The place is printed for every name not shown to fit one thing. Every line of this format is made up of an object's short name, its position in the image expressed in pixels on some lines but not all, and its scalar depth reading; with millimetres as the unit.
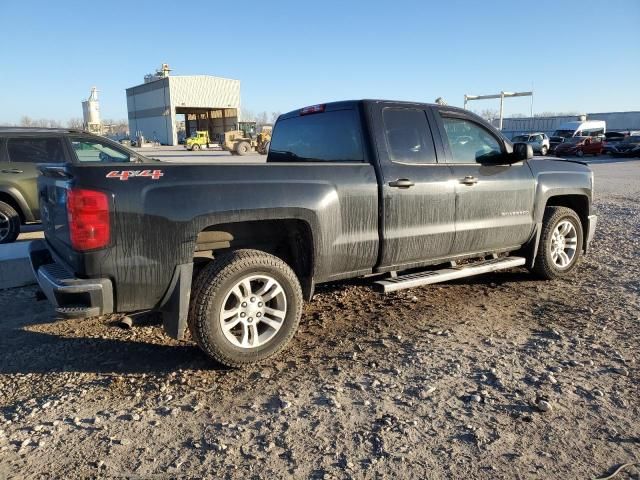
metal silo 88938
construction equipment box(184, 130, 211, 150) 49062
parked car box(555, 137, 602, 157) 34906
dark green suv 7367
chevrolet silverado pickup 3131
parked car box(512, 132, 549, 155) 35594
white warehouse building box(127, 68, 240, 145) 65000
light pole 54625
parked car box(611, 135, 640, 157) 32719
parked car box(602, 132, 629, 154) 34781
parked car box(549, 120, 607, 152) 37438
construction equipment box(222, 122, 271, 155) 39469
